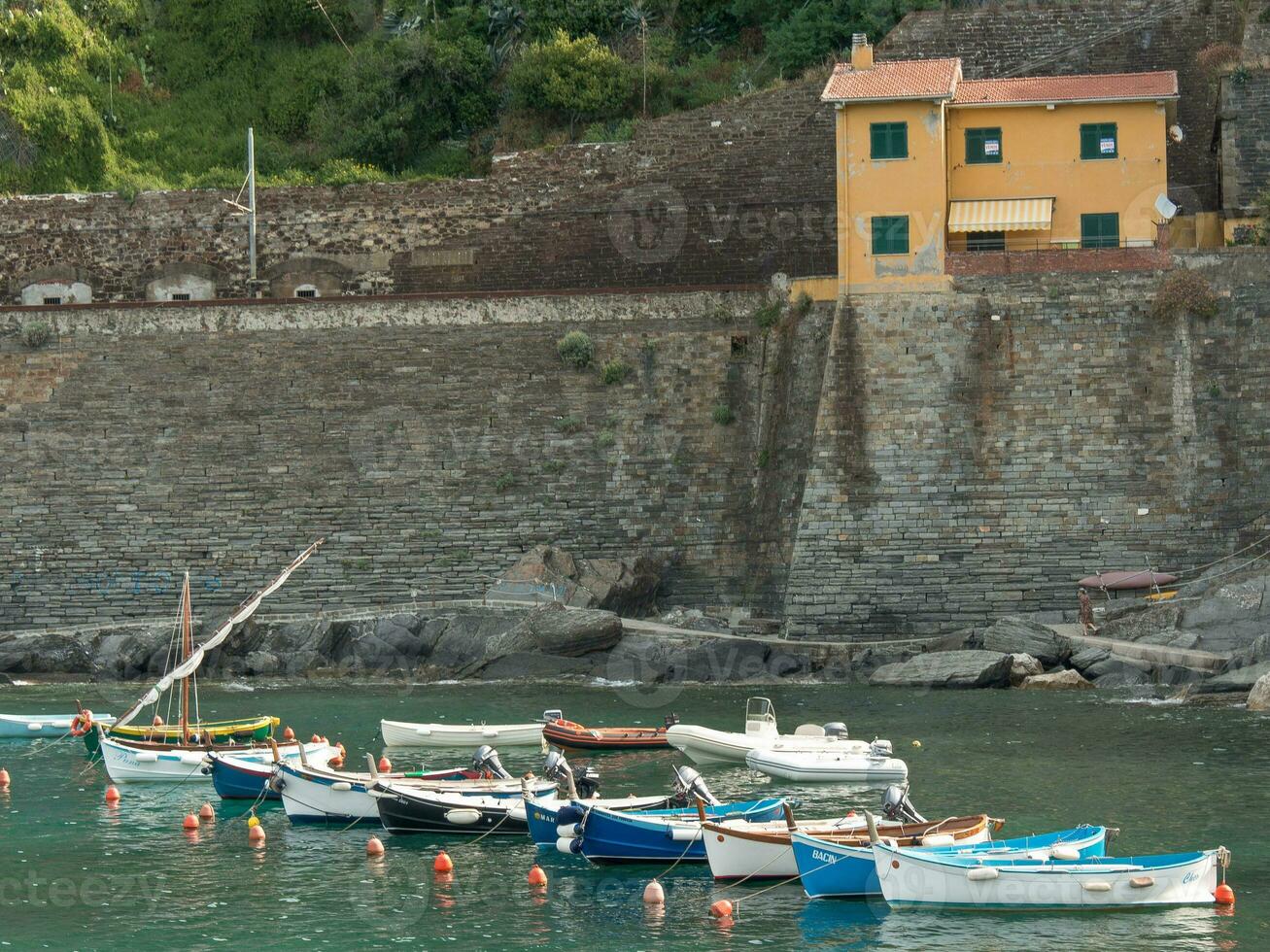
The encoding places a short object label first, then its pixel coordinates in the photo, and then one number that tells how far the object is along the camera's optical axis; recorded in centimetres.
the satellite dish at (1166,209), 3941
